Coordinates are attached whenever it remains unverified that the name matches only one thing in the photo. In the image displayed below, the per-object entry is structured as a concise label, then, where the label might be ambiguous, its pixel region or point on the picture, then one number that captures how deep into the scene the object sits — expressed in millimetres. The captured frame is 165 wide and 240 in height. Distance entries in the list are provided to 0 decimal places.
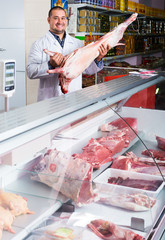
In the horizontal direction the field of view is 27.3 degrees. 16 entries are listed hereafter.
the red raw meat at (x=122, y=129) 1828
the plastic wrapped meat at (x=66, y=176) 1219
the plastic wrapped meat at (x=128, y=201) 1305
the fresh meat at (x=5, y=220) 1071
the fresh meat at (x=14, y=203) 1109
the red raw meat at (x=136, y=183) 1479
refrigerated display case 1148
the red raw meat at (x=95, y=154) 1609
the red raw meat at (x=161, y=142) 1957
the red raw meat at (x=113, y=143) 1811
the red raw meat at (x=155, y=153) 1816
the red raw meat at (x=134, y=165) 1678
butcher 3336
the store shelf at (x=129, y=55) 5905
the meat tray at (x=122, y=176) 1359
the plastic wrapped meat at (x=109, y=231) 1239
